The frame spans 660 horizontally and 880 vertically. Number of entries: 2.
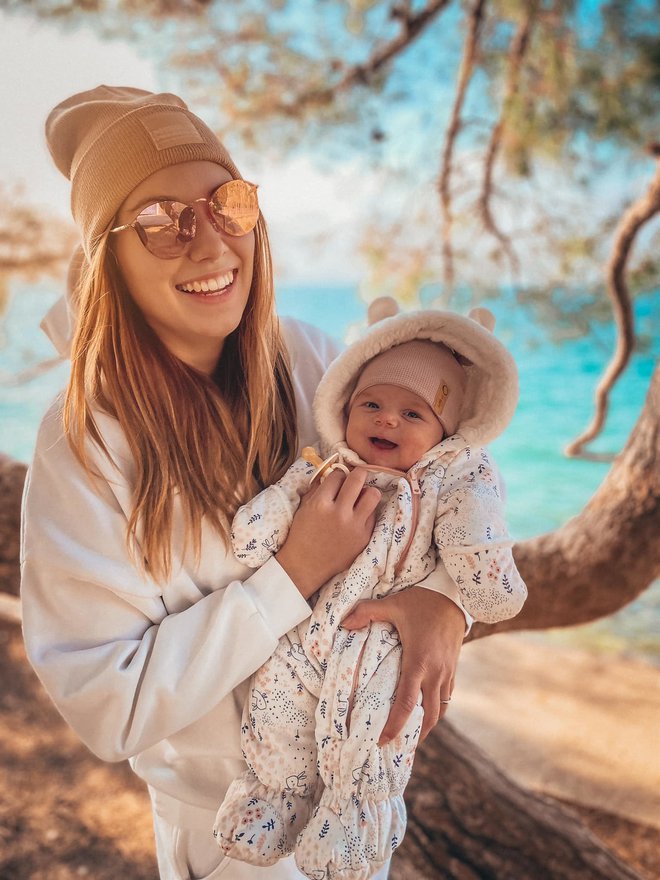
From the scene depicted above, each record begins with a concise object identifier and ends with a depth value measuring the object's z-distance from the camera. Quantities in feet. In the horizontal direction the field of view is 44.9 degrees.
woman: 3.98
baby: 3.90
